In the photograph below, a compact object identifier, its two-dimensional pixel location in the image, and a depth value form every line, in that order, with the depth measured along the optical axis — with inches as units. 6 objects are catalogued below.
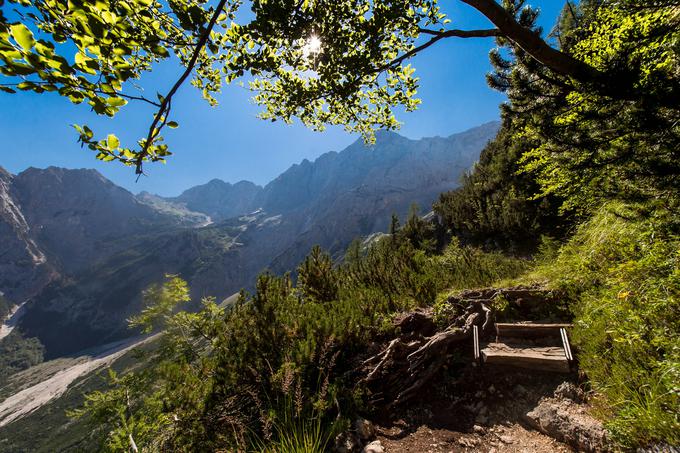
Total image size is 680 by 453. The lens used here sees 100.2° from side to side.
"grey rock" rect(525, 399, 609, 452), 110.1
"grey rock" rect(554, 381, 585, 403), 134.2
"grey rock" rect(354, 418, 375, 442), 138.4
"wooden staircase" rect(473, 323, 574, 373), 153.0
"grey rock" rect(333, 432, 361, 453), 130.2
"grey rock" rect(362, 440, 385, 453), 128.1
